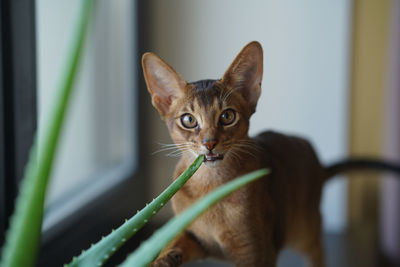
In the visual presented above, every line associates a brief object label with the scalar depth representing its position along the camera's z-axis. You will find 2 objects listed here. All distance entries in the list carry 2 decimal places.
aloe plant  0.40
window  1.17
